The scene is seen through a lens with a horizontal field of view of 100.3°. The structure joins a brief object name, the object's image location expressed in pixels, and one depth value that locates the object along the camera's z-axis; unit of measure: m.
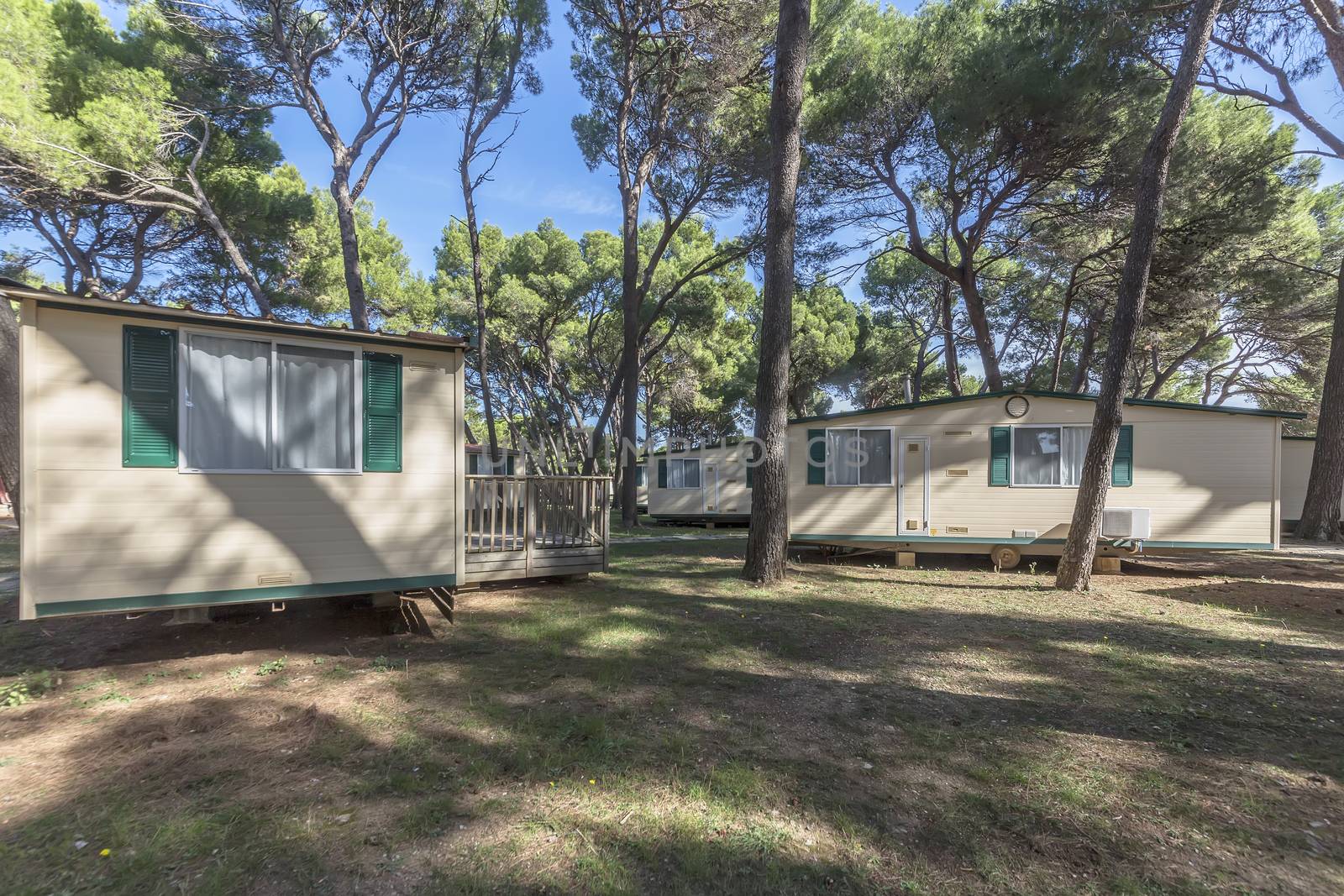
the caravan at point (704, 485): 15.94
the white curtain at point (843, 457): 9.03
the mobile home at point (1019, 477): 7.74
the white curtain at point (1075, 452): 8.13
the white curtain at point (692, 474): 16.58
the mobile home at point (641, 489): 25.29
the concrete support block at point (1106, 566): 8.14
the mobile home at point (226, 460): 3.68
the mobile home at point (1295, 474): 13.51
